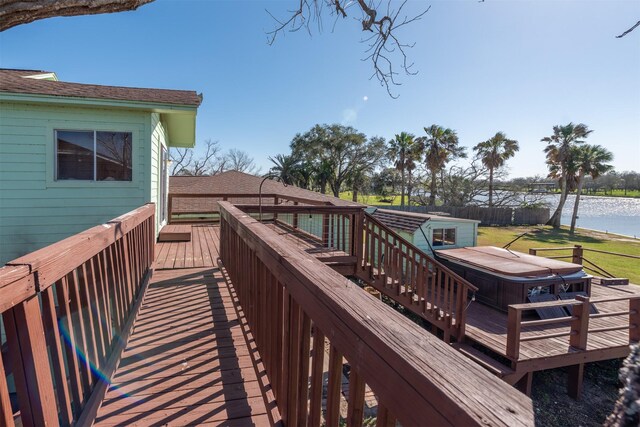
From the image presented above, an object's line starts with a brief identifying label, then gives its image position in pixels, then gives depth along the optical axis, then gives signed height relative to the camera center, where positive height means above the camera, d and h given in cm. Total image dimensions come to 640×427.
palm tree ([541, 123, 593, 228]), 2734 +432
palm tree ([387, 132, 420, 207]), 3073 +395
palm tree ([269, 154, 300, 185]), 3456 +226
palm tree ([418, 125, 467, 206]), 2838 +417
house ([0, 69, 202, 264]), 582 +50
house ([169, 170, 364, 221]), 1211 -12
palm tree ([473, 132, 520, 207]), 2825 +404
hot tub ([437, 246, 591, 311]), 823 -208
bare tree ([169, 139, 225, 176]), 3572 +278
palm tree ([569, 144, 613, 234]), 2630 +308
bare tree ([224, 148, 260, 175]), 4128 +330
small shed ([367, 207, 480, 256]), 1245 -141
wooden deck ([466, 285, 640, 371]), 661 -313
